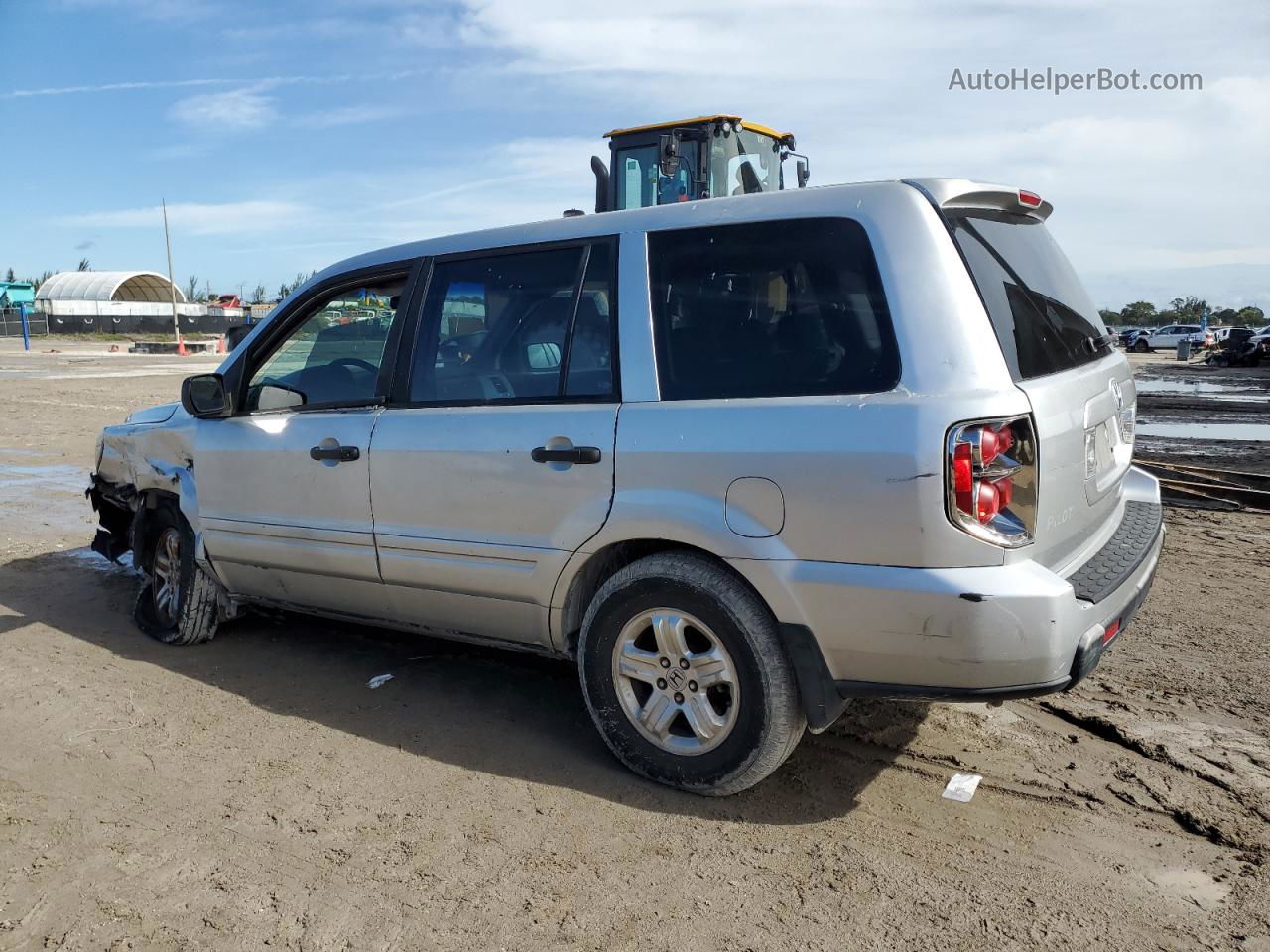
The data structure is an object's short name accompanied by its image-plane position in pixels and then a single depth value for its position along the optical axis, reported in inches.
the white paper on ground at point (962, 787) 133.0
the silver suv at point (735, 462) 114.3
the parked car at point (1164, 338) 1982.0
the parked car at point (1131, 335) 1987.0
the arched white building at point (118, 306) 2212.1
